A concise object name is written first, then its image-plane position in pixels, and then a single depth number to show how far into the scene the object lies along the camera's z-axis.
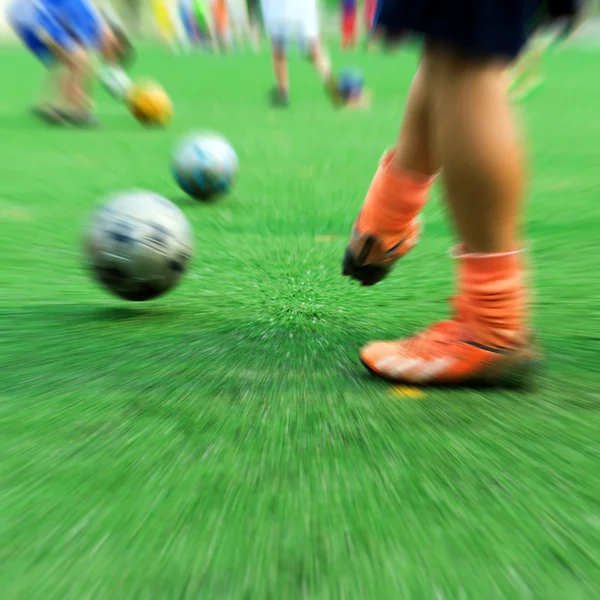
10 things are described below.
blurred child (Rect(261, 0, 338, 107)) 9.99
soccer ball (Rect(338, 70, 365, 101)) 9.70
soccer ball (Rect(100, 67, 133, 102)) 8.75
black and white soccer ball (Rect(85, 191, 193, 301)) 2.40
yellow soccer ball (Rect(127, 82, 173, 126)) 7.88
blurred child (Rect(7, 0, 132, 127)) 7.94
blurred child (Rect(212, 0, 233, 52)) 23.14
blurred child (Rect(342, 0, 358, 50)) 25.89
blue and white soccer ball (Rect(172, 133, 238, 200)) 4.14
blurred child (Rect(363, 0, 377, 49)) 19.59
